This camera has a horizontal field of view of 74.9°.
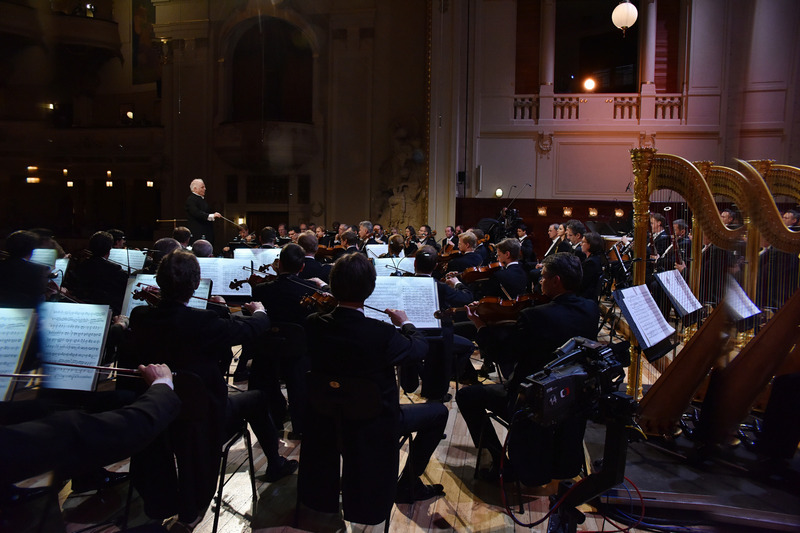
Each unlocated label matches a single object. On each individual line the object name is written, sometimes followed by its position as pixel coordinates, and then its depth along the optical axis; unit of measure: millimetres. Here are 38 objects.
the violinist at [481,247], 7052
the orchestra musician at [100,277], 4184
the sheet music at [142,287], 3389
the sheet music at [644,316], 2910
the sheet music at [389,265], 5384
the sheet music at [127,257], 4973
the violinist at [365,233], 8497
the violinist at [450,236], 10214
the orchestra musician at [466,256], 5715
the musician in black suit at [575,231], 7203
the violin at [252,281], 4199
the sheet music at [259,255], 5062
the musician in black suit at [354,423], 2215
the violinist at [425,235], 9603
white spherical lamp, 8047
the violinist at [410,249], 7186
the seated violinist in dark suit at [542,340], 2652
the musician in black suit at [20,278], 3316
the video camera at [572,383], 1772
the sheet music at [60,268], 4701
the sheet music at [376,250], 7107
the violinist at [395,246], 6129
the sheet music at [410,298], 3373
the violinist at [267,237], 6586
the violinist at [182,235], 5691
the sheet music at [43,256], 4703
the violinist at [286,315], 3453
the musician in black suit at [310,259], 4523
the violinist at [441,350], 3939
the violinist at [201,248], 5078
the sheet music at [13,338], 1981
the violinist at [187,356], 2271
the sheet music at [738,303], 3375
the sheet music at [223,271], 4520
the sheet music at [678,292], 3429
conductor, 7211
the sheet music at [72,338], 2252
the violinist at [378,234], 9680
